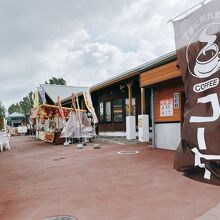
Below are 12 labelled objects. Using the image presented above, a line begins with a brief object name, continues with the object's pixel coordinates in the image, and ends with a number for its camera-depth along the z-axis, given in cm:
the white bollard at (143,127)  1330
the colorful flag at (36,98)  2422
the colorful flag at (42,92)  2292
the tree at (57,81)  5603
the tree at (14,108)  7551
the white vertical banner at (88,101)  1553
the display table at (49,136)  1834
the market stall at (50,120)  1805
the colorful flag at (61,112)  1697
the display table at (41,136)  2212
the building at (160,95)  996
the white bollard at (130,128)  1479
